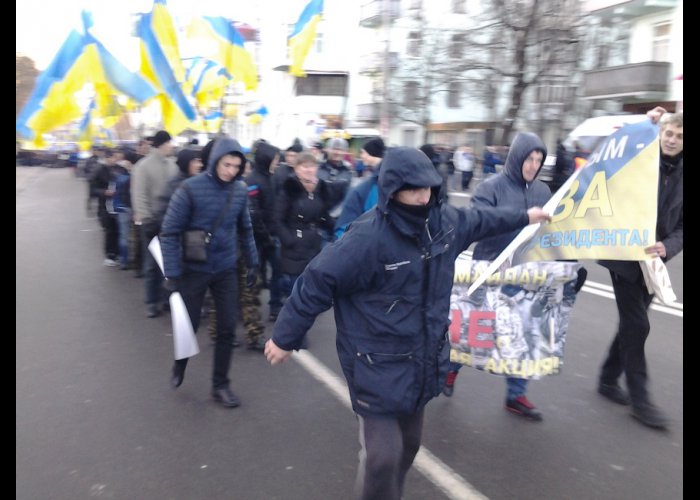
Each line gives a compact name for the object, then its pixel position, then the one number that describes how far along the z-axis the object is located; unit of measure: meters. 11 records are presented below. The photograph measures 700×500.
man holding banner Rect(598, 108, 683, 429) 3.96
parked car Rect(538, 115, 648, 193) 15.27
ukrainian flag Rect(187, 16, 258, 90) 10.80
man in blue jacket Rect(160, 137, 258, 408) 4.48
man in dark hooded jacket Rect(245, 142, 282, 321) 6.46
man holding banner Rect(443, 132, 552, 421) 4.29
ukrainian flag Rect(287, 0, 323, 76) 11.44
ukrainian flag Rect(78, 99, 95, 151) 9.98
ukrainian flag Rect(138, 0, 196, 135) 8.77
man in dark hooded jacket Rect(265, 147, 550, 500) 2.78
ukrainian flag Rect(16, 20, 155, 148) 7.45
